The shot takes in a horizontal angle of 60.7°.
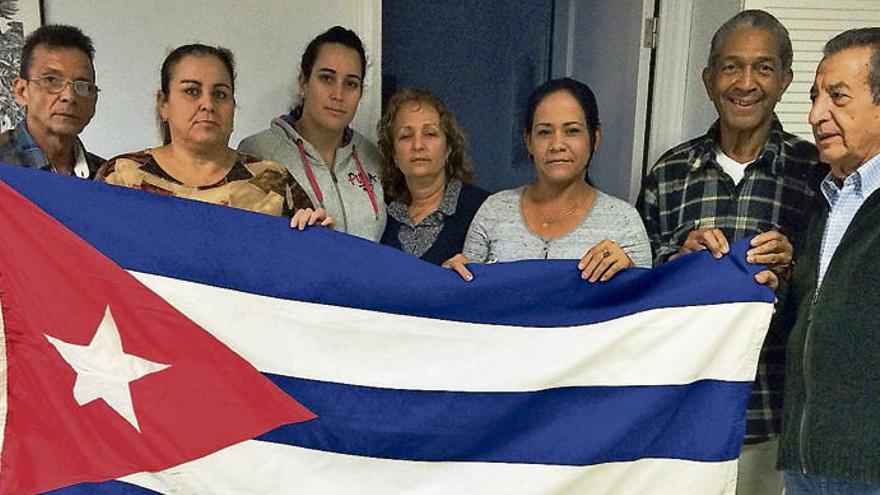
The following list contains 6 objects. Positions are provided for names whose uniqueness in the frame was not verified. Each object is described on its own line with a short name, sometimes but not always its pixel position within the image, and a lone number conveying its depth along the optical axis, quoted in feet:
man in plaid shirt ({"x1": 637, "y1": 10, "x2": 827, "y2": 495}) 5.72
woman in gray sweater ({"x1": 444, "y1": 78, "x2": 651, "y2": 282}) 5.65
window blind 7.47
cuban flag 5.21
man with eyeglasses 6.38
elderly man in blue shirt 4.36
